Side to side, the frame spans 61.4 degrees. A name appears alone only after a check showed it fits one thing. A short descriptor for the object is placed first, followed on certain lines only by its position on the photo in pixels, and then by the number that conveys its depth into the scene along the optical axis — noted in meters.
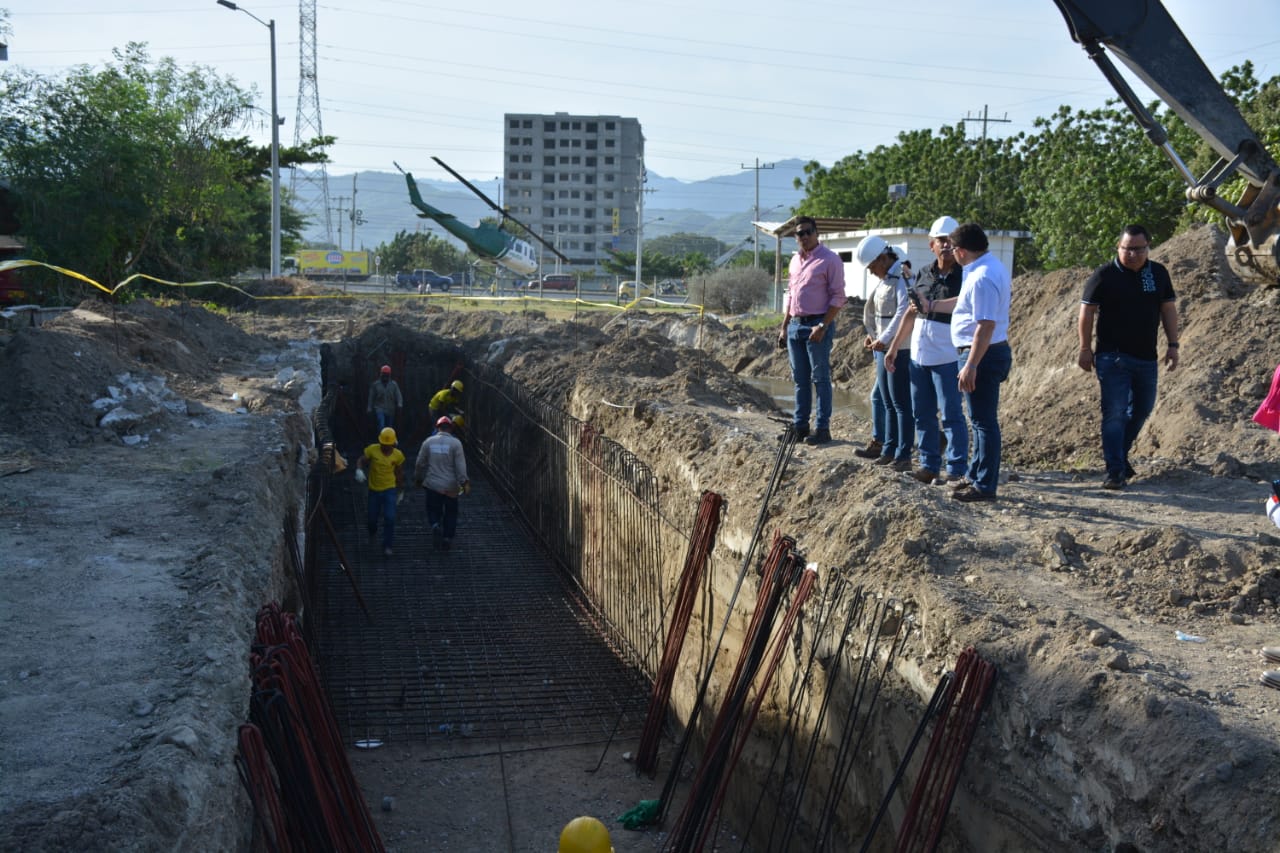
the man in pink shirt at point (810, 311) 7.54
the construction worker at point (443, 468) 11.23
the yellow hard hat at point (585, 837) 4.70
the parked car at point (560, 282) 61.62
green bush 36.59
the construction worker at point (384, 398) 15.22
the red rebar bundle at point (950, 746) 4.04
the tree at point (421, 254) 66.69
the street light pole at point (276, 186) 30.45
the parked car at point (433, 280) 55.04
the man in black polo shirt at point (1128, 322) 6.37
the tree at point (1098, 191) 19.91
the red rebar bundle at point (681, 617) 6.96
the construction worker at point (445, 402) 14.80
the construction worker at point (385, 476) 11.29
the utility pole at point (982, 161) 32.84
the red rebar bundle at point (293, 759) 3.80
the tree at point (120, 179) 20.86
